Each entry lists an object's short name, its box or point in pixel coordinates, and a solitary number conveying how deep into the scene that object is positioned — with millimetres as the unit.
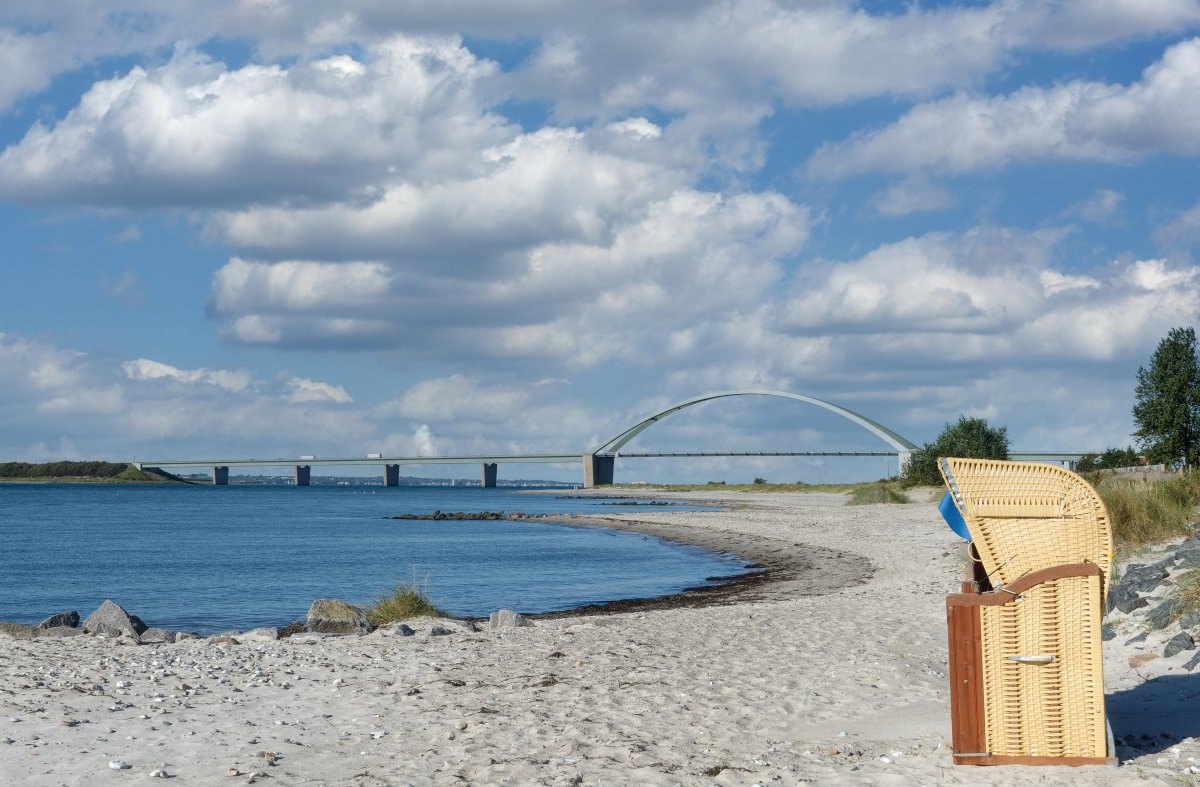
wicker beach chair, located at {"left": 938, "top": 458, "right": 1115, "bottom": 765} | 6926
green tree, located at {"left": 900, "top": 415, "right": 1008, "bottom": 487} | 80688
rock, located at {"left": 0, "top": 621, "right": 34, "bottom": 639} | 16061
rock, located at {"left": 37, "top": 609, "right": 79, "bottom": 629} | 17578
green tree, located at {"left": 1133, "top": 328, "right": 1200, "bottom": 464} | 49094
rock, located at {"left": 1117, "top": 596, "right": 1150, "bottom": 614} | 12328
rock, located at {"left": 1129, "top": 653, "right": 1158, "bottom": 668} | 10234
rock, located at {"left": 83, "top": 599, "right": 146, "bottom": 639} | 16922
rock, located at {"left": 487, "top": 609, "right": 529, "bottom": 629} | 16500
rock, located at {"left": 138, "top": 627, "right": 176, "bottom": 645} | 16159
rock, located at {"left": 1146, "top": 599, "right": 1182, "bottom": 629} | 11320
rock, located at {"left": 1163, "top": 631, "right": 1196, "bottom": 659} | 10141
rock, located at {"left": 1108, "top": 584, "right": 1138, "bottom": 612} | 12609
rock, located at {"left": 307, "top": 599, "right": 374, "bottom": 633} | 16406
